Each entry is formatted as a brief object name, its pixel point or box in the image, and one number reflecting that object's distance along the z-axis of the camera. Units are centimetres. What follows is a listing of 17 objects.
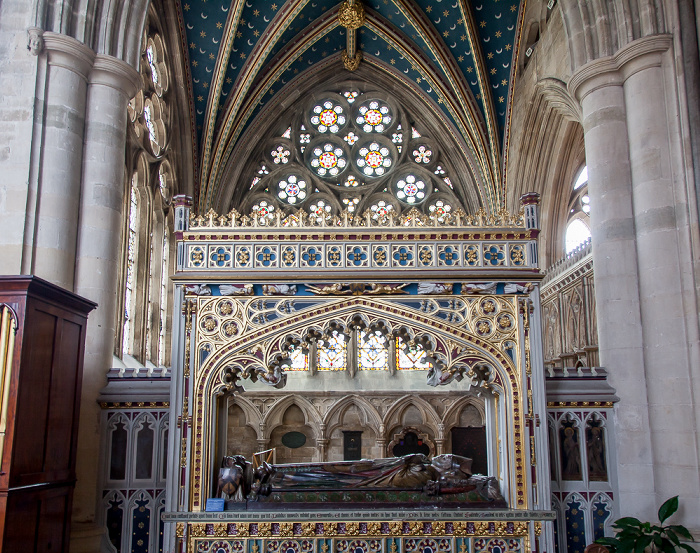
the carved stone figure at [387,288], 711
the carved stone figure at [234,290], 707
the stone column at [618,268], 734
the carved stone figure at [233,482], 684
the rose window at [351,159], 1823
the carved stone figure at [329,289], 710
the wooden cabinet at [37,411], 556
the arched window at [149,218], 1241
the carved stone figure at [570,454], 732
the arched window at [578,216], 1677
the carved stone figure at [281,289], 708
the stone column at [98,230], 733
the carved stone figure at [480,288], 707
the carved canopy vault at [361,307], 686
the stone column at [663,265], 724
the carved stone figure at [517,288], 706
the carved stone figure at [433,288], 710
